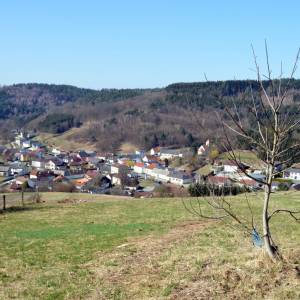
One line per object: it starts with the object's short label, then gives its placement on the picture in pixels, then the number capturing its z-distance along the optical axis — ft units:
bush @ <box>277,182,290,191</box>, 143.28
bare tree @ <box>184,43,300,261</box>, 22.02
